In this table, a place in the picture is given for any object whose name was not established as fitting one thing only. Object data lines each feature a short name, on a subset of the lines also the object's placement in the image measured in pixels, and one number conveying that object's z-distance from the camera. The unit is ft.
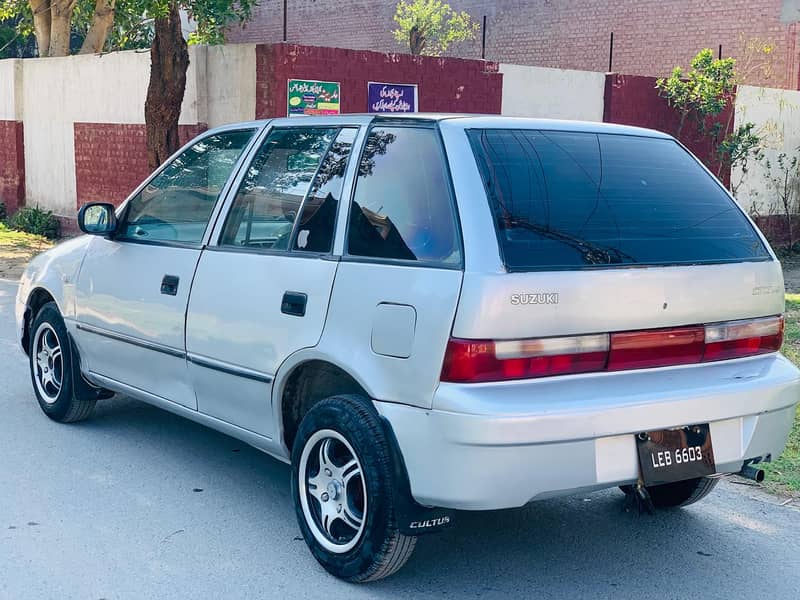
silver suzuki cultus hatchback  11.59
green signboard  42.39
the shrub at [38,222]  55.26
